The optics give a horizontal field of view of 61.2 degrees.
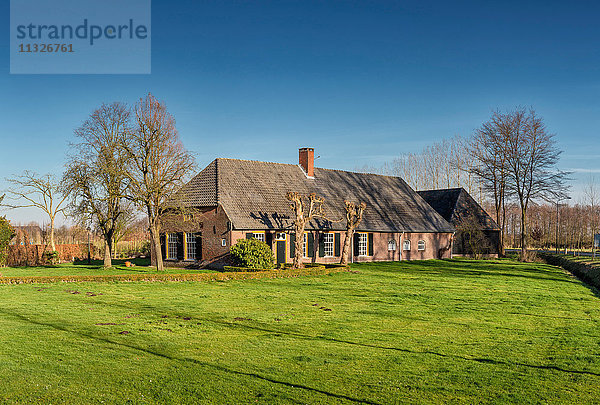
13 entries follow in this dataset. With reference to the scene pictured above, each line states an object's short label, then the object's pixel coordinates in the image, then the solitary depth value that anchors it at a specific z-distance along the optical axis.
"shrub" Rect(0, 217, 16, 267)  32.41
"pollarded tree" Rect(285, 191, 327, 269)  29.80
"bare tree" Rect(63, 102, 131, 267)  31.16
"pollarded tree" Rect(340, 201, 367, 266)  32.81
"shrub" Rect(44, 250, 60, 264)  37.41
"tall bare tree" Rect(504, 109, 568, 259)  46.16
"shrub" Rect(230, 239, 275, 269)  27.22
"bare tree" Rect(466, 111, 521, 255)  47.62
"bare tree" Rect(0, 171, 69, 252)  40.28
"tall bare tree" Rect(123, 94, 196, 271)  29.48
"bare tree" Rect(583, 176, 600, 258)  63.38
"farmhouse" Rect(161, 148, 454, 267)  31.52
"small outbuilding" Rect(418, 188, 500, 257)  45.91
